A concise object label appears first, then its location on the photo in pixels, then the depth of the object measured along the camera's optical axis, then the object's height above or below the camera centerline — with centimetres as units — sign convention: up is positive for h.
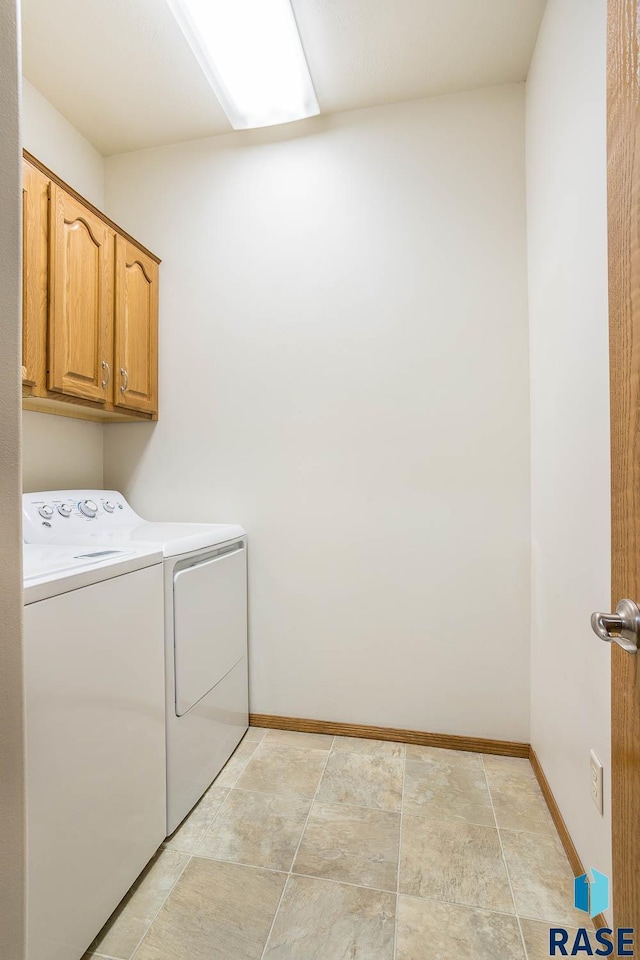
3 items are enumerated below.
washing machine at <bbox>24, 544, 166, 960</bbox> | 96 -60
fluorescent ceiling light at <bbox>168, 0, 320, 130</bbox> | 160 +159
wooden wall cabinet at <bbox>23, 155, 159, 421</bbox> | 158 +68
